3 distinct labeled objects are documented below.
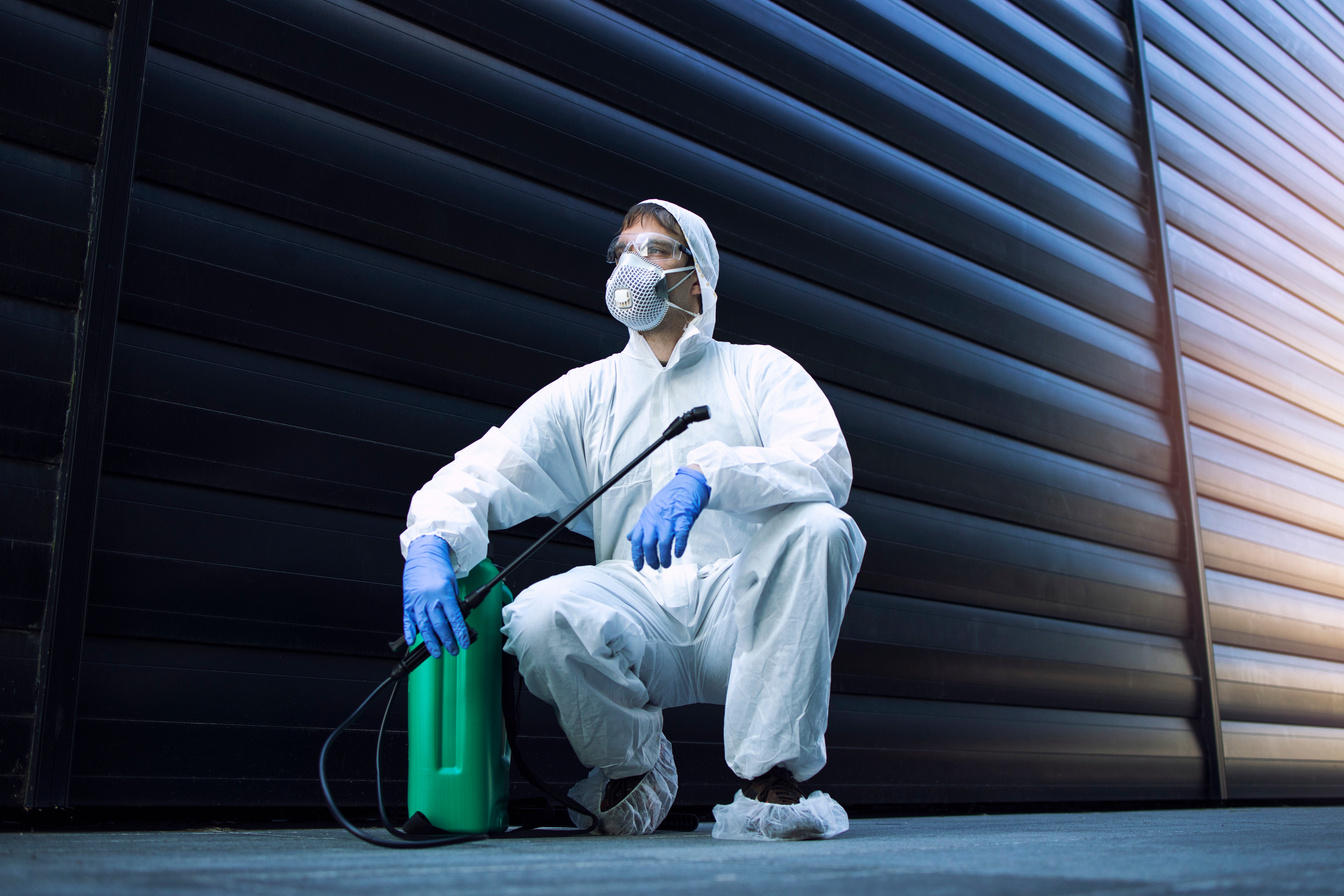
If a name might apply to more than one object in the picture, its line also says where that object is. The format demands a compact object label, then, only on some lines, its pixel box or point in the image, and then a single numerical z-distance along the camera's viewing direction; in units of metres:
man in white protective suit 1.83
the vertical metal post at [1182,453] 4.33
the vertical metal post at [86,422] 1.90
